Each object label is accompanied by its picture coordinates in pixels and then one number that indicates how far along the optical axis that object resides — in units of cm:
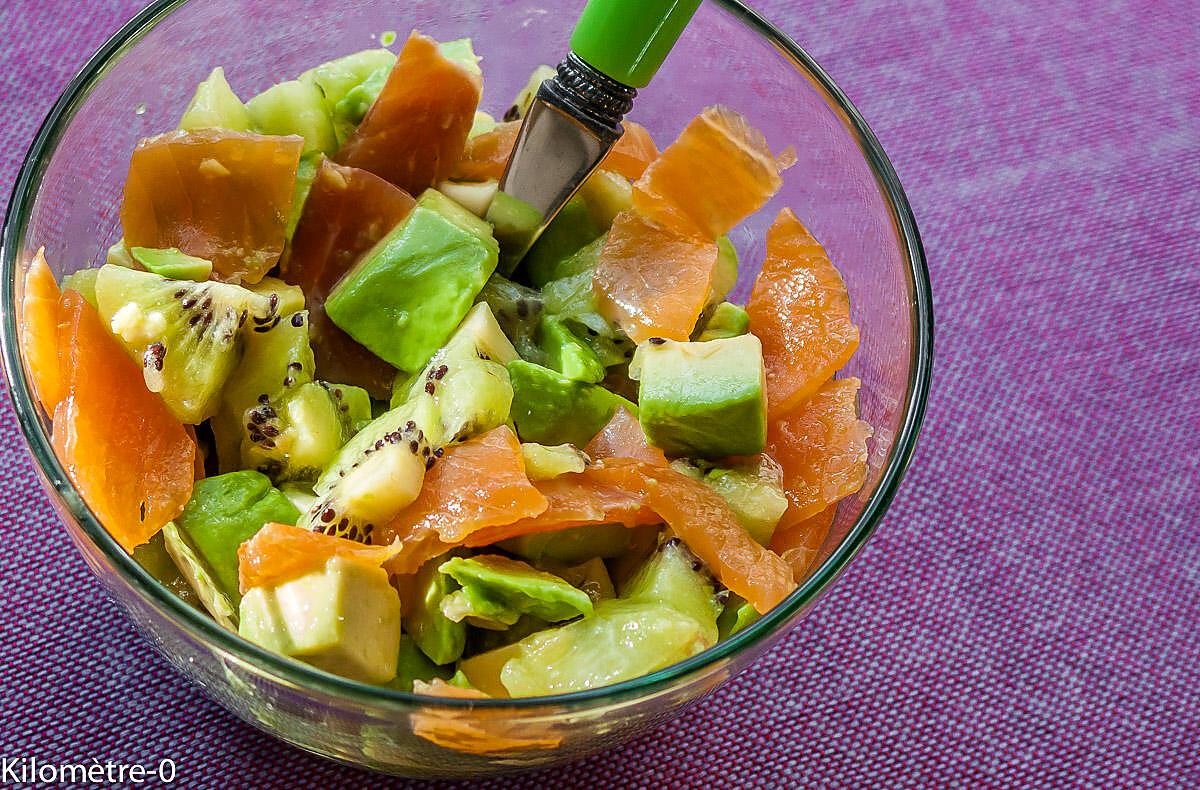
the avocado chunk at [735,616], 39
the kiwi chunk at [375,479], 38
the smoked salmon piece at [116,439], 38
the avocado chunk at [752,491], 40
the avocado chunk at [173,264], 40
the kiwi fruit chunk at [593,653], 38
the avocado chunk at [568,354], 41
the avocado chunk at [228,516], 39
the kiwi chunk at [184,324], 39
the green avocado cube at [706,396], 40
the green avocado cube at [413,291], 41
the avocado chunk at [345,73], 44
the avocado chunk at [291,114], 43
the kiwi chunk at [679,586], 39
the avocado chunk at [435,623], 38
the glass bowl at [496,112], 37
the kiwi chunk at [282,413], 40
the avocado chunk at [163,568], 39
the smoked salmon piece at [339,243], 42
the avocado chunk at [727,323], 42
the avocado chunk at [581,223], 43
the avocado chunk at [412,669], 39
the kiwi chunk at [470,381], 39
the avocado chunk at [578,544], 39
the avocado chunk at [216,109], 42
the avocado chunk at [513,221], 42
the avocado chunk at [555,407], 40
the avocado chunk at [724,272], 43
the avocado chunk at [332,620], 37
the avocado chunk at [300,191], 42
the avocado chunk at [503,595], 38
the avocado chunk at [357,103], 43
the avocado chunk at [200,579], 38
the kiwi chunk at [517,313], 42
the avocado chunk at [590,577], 40
